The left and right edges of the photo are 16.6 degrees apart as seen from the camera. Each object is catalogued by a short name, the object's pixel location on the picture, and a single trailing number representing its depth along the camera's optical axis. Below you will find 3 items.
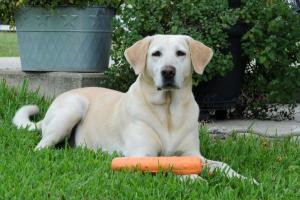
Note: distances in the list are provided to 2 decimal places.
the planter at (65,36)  10.21
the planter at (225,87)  9.53
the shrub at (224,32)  9.10
